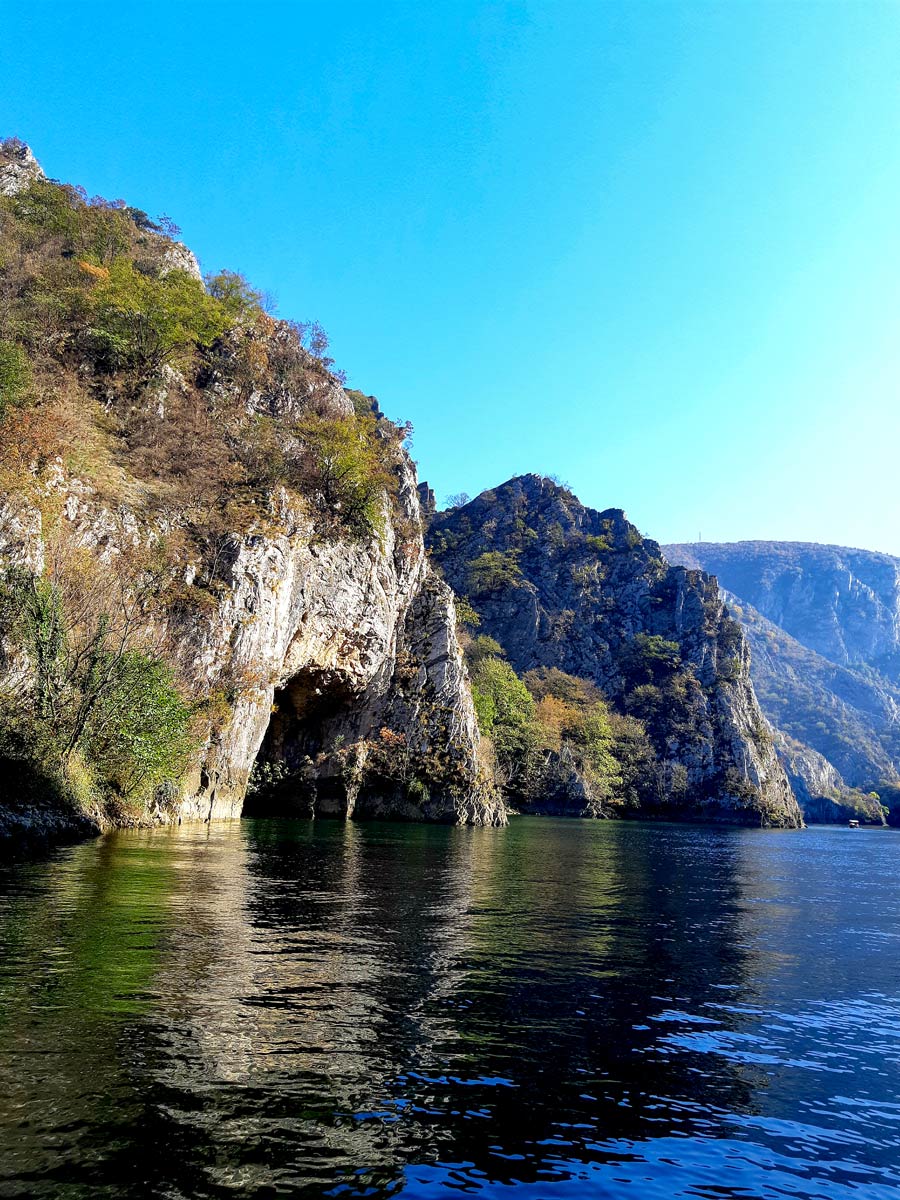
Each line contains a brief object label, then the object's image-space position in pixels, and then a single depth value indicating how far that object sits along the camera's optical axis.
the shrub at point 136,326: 38.31
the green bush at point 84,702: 19.52
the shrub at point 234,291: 52.12
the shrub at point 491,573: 120.06
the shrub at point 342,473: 44.59
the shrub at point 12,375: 25.78
